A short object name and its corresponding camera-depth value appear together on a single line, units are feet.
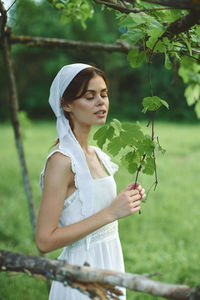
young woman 5.46
